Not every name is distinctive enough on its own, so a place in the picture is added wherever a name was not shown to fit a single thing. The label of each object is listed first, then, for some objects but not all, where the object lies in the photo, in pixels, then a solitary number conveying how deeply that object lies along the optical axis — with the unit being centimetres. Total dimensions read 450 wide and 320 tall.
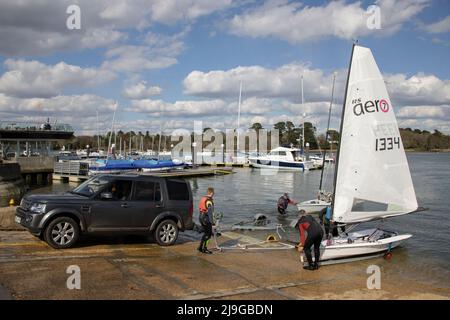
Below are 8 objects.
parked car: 1147
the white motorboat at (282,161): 7875
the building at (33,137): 5391
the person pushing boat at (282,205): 2650
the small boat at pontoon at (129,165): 5447
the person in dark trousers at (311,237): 1134
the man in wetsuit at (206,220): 1259
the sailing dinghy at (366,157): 1440
